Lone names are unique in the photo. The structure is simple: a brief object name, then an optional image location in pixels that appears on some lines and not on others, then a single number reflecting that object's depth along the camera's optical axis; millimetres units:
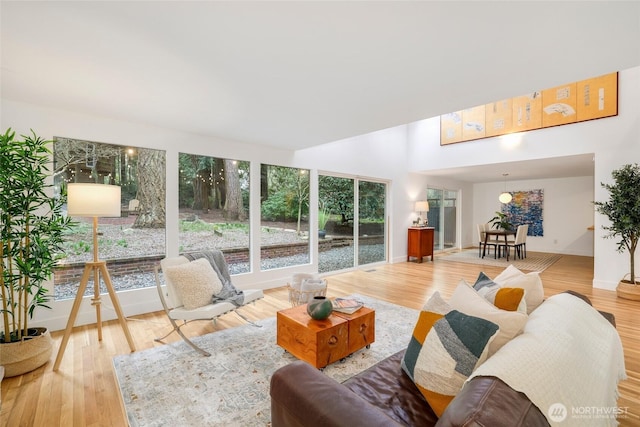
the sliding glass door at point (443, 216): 8297
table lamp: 7076
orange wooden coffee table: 2143
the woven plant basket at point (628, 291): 3914
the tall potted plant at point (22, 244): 2172
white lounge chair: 2570
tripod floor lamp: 2385
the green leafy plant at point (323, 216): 5453
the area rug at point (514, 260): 6300
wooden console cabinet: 6754
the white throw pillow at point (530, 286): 1662
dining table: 7023
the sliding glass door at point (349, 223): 5562
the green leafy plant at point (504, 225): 7270
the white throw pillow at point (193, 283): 2758
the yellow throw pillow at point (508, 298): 1410
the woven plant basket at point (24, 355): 2174
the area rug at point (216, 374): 1771
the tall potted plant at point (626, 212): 3904
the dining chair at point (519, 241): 7020
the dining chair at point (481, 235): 7484
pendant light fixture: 7644
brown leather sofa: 718
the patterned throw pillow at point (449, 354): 1084
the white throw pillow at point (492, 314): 1139
